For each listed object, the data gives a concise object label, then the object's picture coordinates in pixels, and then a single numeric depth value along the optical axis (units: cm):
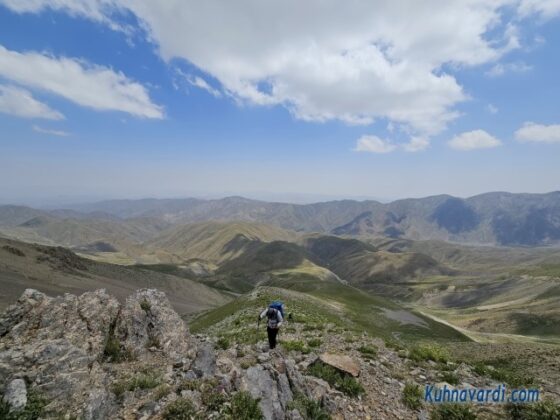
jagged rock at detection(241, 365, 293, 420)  1099
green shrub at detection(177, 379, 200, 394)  1136
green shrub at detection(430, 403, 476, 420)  1197
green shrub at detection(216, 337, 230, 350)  1939
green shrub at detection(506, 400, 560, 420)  1125
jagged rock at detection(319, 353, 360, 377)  1422
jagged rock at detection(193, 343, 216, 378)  1279
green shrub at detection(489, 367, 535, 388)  1578
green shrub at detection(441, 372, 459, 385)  1517
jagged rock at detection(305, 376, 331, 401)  1226
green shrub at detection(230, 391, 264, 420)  1022
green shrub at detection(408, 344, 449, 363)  1789
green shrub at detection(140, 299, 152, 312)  1861
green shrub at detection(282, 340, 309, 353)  1849
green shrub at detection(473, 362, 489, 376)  1677
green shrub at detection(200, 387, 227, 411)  1053
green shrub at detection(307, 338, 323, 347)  2083
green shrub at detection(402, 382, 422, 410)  1286
